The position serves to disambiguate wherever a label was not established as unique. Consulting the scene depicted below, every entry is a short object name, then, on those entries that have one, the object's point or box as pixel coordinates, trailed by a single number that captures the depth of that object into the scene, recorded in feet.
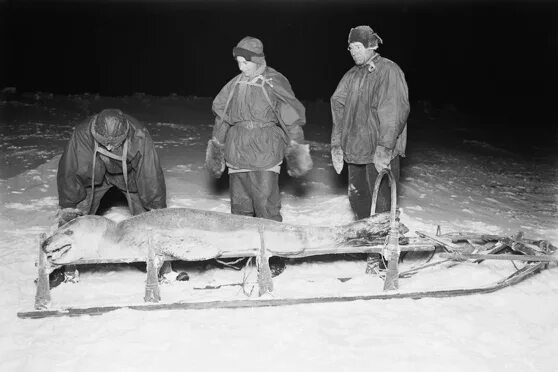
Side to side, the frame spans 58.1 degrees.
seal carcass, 12.07
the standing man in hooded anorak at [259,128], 14.83
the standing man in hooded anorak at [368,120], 14.46
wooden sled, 11.39
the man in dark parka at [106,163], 13.60
